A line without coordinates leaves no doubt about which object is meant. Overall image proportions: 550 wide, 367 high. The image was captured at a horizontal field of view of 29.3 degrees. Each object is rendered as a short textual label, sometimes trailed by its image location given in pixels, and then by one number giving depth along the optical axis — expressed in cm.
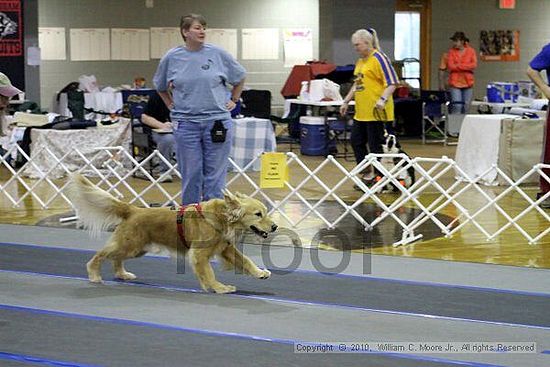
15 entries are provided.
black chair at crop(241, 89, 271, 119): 1363
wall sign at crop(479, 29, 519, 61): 1758
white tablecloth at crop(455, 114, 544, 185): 957
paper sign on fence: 714
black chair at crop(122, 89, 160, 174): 1012
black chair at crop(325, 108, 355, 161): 1209
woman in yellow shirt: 870
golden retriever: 484
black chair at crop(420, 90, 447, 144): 1418
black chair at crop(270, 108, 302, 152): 1323
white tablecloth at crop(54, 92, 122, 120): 1352
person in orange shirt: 1474
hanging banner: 1366
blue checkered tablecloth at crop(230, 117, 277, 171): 1023
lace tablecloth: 1018
